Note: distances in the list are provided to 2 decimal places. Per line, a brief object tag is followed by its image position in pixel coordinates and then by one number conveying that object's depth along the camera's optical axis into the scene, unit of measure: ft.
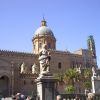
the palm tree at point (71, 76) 97.98
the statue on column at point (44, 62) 32.17
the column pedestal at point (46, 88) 31.49
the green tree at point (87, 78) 98.30
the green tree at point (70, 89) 87.03
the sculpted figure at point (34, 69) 102.97
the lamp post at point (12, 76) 95.11
